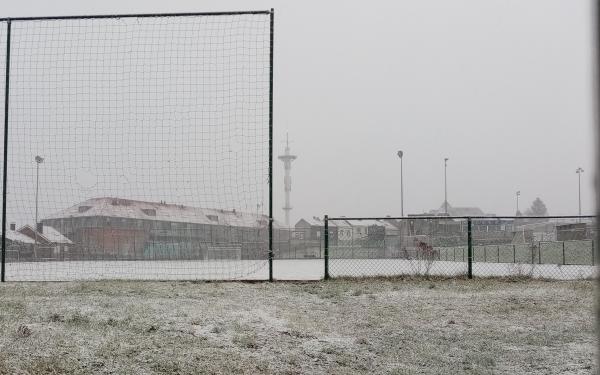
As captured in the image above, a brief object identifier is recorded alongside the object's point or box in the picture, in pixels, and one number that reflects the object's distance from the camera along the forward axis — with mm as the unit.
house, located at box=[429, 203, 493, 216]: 77138
